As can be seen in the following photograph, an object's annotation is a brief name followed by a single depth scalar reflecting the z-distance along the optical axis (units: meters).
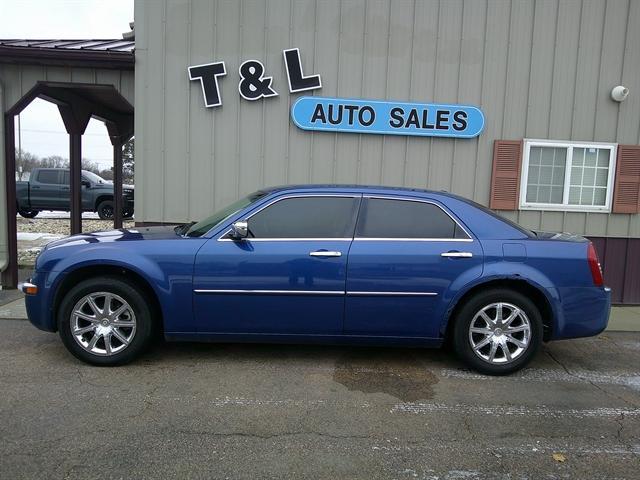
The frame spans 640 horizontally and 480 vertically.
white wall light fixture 7.19
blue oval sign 7.21
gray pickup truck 17.44
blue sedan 4.27
